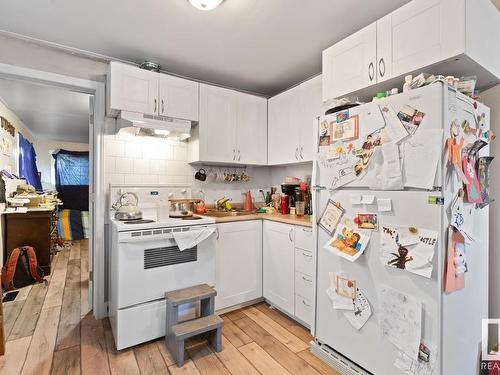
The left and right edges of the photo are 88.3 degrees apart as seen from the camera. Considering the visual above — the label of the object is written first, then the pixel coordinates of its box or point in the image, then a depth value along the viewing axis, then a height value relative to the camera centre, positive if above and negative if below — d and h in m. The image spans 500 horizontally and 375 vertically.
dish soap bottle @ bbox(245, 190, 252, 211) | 3.11 -0.20
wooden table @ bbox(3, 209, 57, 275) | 3.23 -0.62
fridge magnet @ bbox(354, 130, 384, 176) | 1.45 +0.21
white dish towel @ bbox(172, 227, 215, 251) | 2.03 -0.42
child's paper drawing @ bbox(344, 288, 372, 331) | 1.50 -0.74
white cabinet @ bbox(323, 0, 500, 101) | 1.31 +0.81
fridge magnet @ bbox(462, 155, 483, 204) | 1.31 +0.02
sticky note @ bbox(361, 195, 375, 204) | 1.45 -0.07
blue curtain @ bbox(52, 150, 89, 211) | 5.82 +0.16
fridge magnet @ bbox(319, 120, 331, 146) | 1.75 +0.36
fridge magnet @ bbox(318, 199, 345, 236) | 1.66 -0.20
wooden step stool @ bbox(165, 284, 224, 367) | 1.76 -1.01
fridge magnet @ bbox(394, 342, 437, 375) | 1.22 -0.86
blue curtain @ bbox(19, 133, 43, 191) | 4.32 +0.38
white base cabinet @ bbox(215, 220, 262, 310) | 2.38 -0.74
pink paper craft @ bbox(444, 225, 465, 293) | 1.20 -0.36
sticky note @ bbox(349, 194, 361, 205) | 1.53 -0.08
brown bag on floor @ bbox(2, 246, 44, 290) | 2.92 -1.00
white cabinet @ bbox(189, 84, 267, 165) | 2.63 +0.61
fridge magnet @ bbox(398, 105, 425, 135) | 1.28 +0.35
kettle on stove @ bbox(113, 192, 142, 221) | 2.21 -0.20
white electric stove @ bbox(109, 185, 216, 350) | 1.87 -0.67
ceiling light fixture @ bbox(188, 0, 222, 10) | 1.62 +1.16
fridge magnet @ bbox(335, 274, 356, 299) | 1.57 -0.63
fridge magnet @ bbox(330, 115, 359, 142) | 1.56 +0.36
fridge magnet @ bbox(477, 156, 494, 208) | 1.43 +0.05
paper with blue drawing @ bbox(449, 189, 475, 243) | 1.24 -0.15
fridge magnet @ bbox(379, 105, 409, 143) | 1.34 +0.32
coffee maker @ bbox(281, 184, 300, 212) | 2.77 -0.07
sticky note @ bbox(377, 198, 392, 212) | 1.37 -0.10
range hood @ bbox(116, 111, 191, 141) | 2.21 +0.53
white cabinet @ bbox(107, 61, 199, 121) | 2.17 +0.84
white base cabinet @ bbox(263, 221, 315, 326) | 2.12 -0.74
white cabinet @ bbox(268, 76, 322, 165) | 2.46 +0.67
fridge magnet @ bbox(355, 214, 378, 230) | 1.45 -0.20
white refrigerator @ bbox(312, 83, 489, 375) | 1.21 -0.44
